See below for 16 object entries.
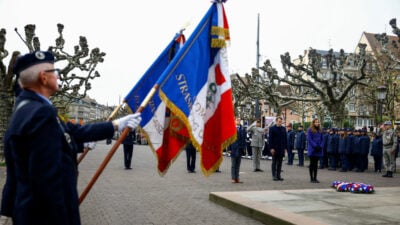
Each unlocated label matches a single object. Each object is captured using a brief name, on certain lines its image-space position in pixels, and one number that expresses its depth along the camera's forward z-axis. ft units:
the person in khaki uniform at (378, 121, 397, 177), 52.16
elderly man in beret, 9.12
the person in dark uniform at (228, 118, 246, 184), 41.81
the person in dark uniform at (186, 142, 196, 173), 53.03
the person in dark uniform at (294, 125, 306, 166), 67.40
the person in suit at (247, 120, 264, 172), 55.67
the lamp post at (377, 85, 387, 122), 67.27
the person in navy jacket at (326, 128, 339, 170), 61.31
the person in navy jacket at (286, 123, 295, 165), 70.85
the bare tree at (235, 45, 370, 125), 75.50
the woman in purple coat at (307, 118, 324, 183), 42.60
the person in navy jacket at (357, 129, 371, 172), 58.59
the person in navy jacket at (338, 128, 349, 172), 59.36
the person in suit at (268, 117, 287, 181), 43.73
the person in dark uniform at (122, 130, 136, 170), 55.93
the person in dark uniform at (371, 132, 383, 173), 57.93
